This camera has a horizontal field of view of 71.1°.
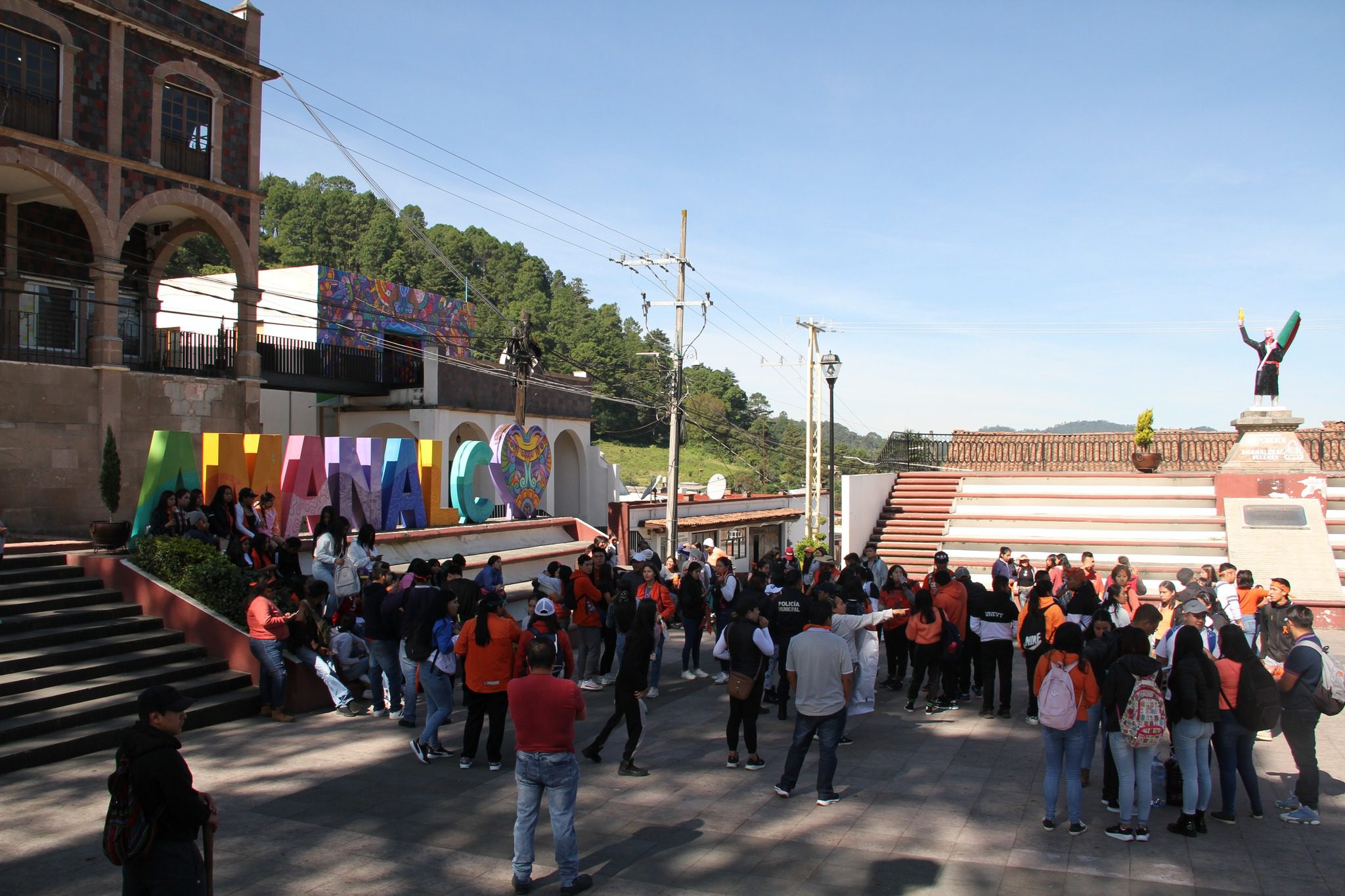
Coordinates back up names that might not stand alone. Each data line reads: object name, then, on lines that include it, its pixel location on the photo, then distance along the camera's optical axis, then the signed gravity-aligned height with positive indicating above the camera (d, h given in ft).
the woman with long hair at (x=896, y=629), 39.24 -6.78
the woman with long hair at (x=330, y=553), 38.91 -3.84
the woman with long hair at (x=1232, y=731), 22.98 -6.38
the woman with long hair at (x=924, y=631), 34.35 -5.95
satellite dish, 104.94 -2.38
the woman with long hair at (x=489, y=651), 26.14 -5.27
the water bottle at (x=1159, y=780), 25.32 -8.54
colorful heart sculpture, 67.31 -0.32
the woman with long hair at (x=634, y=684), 27.09 -6.33
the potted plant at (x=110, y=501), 39.70 -1.92
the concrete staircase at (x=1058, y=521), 71.36 -4.11
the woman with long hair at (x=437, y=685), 28.07 -6.71
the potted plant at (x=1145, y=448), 86.84 +2.33
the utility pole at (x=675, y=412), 73.26 +4.45
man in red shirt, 18.78 -5.86
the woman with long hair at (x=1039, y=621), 32.81 -5.26
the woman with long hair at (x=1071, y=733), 22.59 -6.36
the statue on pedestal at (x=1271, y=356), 75.25 +9.50
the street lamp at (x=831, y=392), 68.28 +5.64
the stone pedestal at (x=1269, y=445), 74.54 +2.37
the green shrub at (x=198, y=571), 36.45 -4.46
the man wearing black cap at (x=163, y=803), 14.02 -5.19
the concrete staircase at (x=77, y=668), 28.58 -7.33
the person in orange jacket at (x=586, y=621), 37.81 -6.32
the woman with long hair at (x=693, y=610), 40.22 -6.24
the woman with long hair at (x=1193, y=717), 22.21 -5.83
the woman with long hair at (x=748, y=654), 27.78 -5.54
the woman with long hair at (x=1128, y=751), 22.26 -6.65
